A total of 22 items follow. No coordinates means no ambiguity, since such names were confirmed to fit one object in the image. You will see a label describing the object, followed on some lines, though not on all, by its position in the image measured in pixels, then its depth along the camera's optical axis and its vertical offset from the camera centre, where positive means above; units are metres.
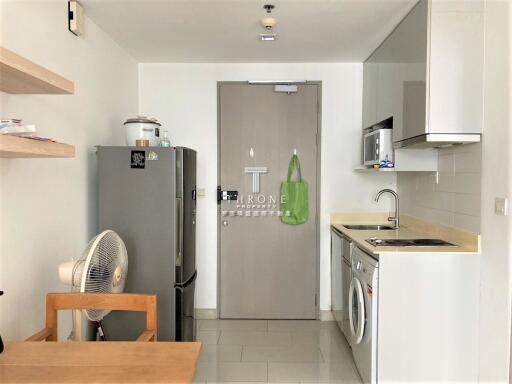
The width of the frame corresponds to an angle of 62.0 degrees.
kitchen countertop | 2.55 -0.39
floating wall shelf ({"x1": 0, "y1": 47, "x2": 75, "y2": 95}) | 1.50 +0.41
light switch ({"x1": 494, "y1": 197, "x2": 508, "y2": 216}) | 2.27 -0.12
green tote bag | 4.08 -0.16
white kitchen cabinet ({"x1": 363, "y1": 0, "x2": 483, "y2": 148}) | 2.52 +0.66
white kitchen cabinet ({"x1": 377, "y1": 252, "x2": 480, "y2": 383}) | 2.51 -0.85
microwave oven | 3.23 +0.29
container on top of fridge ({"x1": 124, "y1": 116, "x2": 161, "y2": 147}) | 3.08 +0.37
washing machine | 2.52 -0.83
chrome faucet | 3.75 -0.22
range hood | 2.53 +0.27
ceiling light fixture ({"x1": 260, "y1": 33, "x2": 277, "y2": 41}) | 3.29 +1.13
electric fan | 1.98 -0.44
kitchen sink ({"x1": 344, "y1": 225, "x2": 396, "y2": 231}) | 3.75 -0.40
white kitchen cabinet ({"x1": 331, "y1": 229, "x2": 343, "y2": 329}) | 3.64 -0.84
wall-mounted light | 2.68 +1.04
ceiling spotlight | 2.75 +1.14
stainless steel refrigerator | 2.91 -0.30
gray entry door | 4.14 -0.10
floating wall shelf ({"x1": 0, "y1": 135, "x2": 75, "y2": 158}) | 1.49 +0.13
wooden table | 1.33 -0.61
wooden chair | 1.87 -0.54
